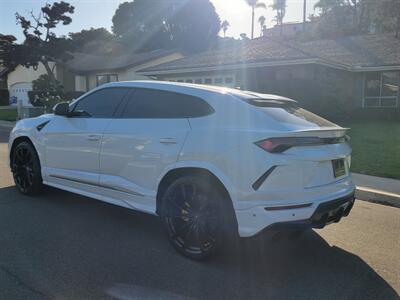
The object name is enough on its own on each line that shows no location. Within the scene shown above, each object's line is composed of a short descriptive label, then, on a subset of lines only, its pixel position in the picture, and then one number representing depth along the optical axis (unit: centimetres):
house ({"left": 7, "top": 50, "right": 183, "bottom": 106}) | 3516
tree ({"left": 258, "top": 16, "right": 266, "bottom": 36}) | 10944
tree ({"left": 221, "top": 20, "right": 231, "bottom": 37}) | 9194
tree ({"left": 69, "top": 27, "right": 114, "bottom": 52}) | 5822
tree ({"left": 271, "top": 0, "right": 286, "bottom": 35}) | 9494
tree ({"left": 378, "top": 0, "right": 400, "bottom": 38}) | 4603
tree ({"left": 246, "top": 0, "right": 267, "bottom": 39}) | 7900
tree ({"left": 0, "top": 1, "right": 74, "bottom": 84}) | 3675
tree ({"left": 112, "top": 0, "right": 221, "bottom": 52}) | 5288
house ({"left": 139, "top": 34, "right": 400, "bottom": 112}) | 1920
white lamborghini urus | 396
